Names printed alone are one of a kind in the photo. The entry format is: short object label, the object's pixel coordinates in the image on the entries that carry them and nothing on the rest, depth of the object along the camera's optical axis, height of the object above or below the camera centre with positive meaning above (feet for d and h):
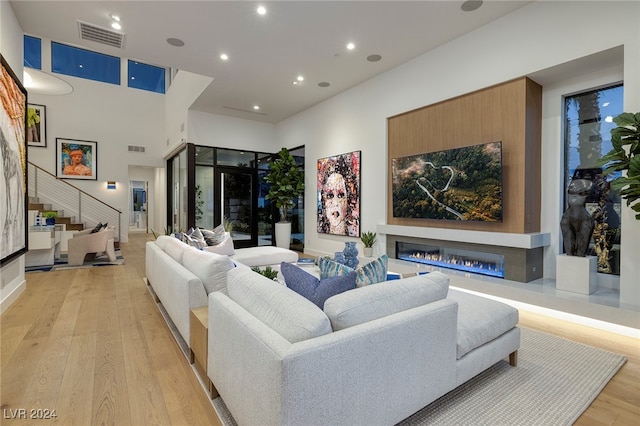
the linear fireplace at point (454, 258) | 14.29 -2.44
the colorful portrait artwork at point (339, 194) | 20.71 +1.07
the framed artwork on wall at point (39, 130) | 29.50 +7.46
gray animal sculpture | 11.42 -0.40
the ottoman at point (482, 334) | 6.52 -2.77
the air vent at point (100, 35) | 14.23 +8.27
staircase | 27.86 +0.58
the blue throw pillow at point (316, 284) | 5.59 -1.39
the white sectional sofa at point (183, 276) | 7.94 -1.86
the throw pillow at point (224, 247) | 14.29 -1.76
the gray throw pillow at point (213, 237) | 14.83 -1.32
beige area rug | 5.97 -3.96
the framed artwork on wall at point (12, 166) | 10.98 +1.67
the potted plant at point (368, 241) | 19.25 -1.95
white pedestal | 11.26 -2.34
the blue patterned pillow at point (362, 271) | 6.11 -1.22
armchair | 20.01 -2.35
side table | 6.81 -3.07
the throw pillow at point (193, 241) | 12.85 -1.34
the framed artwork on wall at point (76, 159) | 30.86 +5.08
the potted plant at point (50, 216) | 23.26 -0.56
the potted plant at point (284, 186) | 25.86 +1.94
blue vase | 11.03 -1.64
